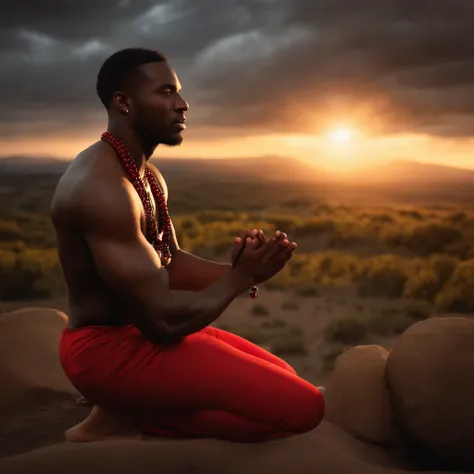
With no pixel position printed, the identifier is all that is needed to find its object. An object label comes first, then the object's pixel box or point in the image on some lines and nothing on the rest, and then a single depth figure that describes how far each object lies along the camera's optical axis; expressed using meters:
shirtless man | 2.71
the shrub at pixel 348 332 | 8.70
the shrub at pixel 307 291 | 11.86
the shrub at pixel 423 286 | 11.84
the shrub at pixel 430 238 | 17.22
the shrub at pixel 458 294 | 10.79
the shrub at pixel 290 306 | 10.65
